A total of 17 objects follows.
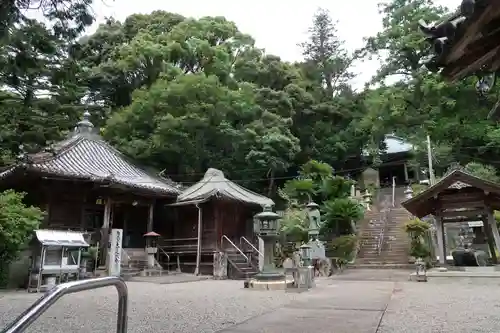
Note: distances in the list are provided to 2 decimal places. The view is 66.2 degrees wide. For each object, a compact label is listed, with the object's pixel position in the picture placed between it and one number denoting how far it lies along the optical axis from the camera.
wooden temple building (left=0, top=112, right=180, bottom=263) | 13.98
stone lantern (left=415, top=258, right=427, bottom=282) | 11.60
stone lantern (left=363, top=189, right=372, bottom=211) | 25.33
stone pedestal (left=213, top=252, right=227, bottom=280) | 15.17
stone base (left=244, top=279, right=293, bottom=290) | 10.32
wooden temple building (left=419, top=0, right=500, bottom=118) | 2.32
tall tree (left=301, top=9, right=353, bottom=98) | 38.16
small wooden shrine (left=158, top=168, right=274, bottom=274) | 16.20
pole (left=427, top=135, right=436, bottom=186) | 22.91
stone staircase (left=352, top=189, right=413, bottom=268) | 16.55
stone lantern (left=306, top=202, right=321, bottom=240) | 14.62
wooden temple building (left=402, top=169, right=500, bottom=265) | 12.73
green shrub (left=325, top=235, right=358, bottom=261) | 17.30
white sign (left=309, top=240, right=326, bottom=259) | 14.13
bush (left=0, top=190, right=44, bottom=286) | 10.13
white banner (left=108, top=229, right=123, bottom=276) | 13.08
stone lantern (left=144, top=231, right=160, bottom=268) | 15.51
